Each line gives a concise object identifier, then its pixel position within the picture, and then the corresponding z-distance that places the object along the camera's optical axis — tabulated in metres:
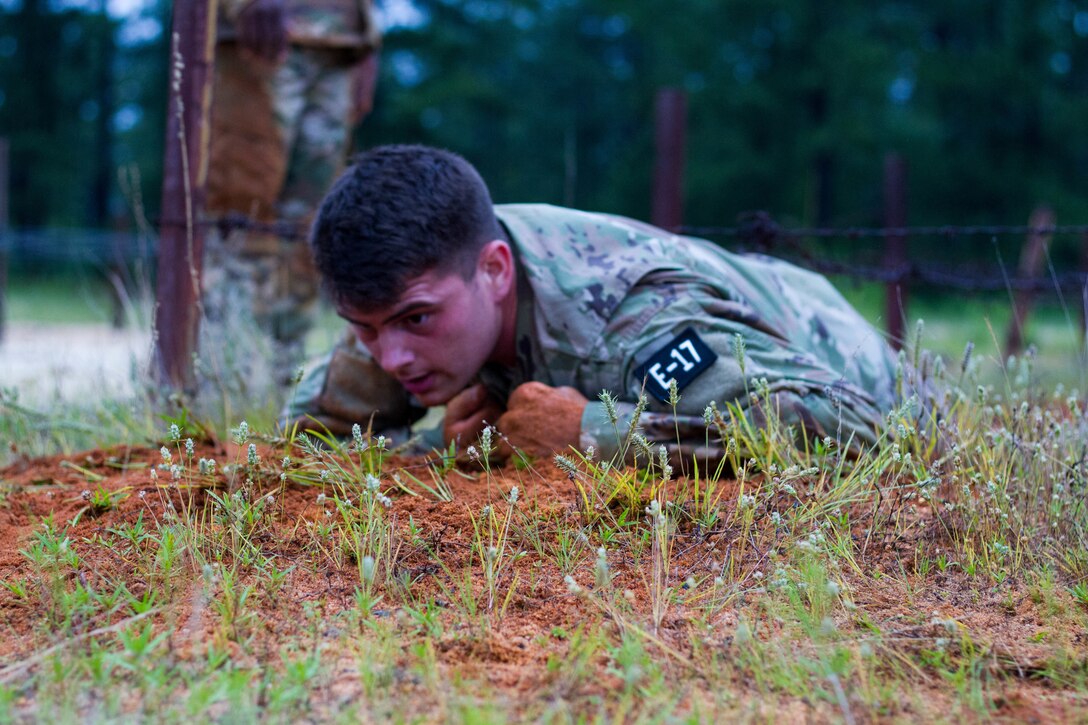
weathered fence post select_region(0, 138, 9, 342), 10.55
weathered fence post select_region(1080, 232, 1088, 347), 9.28
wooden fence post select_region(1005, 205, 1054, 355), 8.73
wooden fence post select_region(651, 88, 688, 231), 4.72
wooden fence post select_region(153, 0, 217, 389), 3.27
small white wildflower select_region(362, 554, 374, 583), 1.56
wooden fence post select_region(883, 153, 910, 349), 7.65
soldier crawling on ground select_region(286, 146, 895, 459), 2.47
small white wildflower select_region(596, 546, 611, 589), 1.56
